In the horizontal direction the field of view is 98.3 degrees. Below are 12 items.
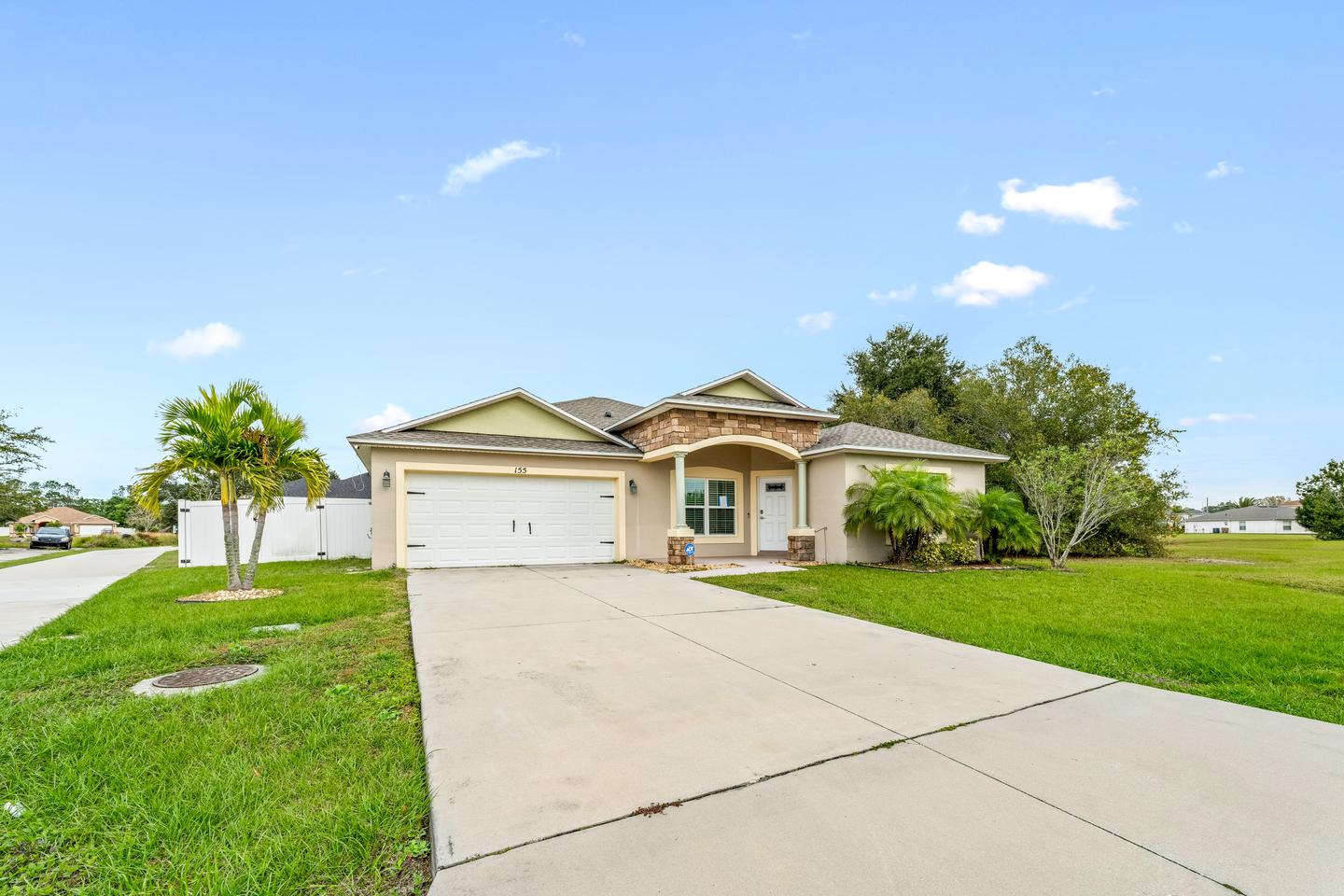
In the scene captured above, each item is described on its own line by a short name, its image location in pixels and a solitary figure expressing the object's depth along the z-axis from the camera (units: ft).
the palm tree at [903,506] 37.88
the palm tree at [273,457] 29.25
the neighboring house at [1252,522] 238.82
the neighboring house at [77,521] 143.22
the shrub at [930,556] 39.45
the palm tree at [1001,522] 42.45
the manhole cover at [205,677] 13.58
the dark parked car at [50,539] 83.92
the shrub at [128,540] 92.38
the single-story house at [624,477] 38.81
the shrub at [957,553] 40.86
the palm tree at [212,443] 27.94
